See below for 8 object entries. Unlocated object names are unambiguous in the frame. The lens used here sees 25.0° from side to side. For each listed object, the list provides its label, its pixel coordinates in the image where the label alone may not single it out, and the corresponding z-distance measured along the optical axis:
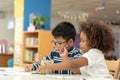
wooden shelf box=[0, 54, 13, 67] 7.34
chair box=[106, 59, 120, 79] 2.26
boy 2.23
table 1.49
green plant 5.18
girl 1.71
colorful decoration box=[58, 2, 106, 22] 11.09
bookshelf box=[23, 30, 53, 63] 4.92
